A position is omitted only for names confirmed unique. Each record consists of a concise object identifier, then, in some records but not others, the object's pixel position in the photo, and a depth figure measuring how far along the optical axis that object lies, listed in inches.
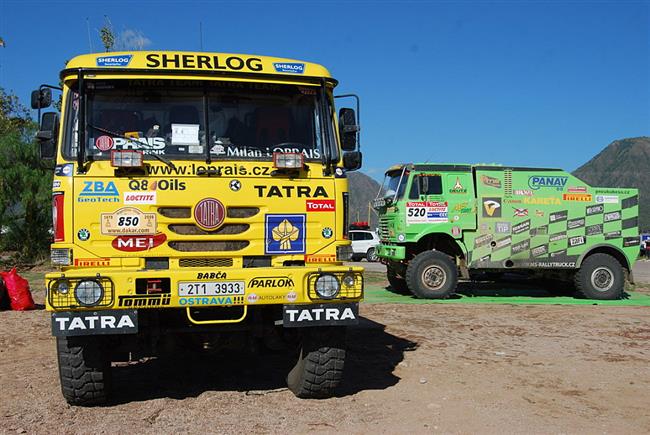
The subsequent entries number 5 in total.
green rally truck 534.0
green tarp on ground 518.7
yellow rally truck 199.0
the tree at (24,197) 861.2
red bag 437.1
